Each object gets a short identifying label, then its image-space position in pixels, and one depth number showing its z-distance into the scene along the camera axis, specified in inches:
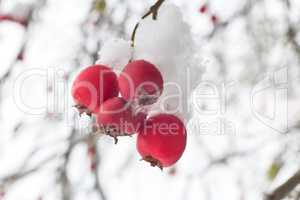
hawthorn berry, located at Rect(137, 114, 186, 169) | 10.3
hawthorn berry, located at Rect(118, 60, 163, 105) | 10.2
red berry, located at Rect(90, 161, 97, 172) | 20.3
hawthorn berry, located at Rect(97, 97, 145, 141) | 10.1
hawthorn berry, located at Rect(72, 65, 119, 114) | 10.4
